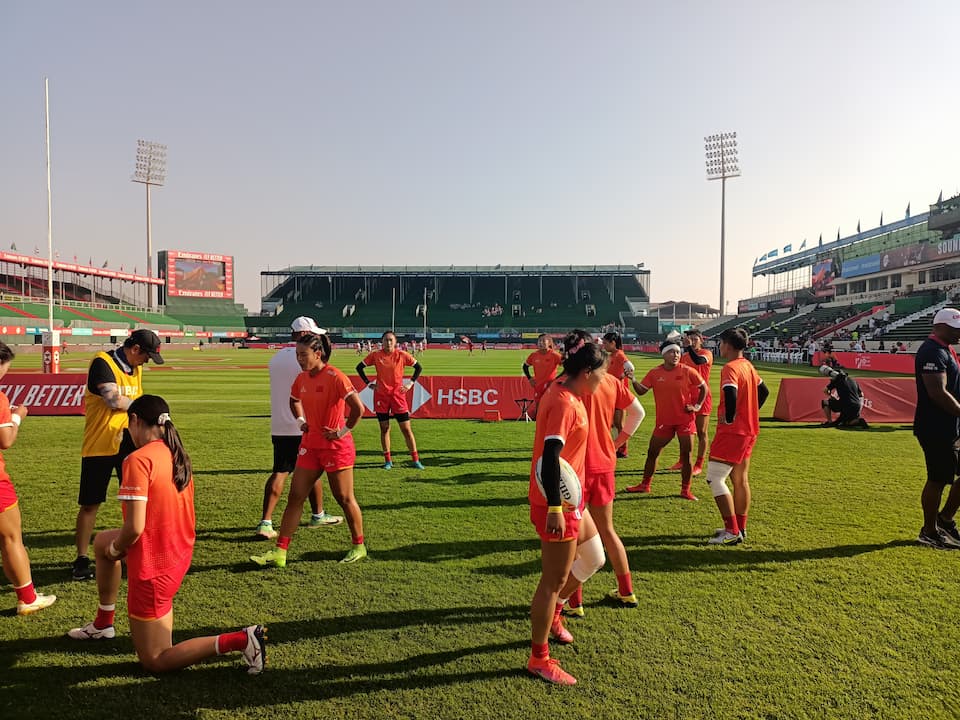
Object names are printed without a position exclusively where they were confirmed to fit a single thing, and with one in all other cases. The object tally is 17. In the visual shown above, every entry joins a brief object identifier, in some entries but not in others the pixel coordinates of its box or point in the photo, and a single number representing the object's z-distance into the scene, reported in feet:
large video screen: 318.86
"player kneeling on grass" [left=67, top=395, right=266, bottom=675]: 9.73
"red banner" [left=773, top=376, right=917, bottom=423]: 47.75
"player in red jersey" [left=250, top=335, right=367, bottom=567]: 16.70
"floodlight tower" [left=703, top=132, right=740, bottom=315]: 219.20
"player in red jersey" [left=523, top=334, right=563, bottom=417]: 33.50
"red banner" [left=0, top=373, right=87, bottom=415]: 48.42
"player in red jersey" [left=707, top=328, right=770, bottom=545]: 18.48
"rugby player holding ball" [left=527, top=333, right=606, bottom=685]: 10.62
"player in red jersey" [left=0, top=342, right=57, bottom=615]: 13.16
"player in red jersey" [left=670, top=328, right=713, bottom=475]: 27.68
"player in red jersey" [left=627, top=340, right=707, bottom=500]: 24.82
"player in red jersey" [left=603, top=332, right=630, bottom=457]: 30.14
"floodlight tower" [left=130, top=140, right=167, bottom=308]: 286.87
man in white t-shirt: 19.69
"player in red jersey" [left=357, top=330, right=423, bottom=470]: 30.48
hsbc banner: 49.88
